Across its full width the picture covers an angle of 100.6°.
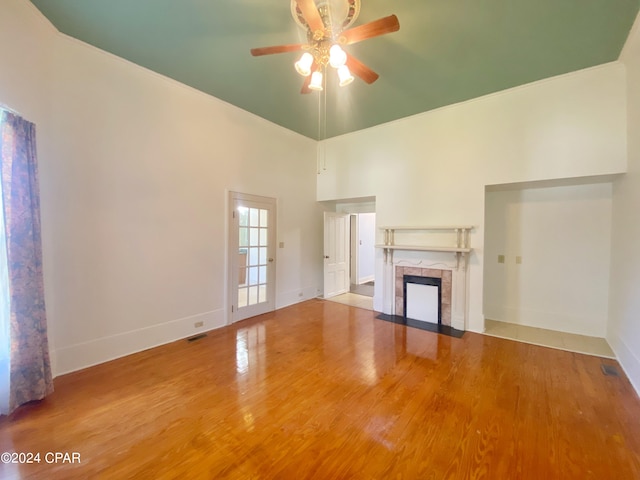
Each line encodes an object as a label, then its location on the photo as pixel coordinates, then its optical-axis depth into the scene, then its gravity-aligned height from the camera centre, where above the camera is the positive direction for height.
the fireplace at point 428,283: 4.16 -0.88
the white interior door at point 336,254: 5.98 -0.53
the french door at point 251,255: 4.28 -0.40
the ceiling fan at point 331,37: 2.05 +1.59
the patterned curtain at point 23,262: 2.06 -0.24
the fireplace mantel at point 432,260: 4.02 -0.49
